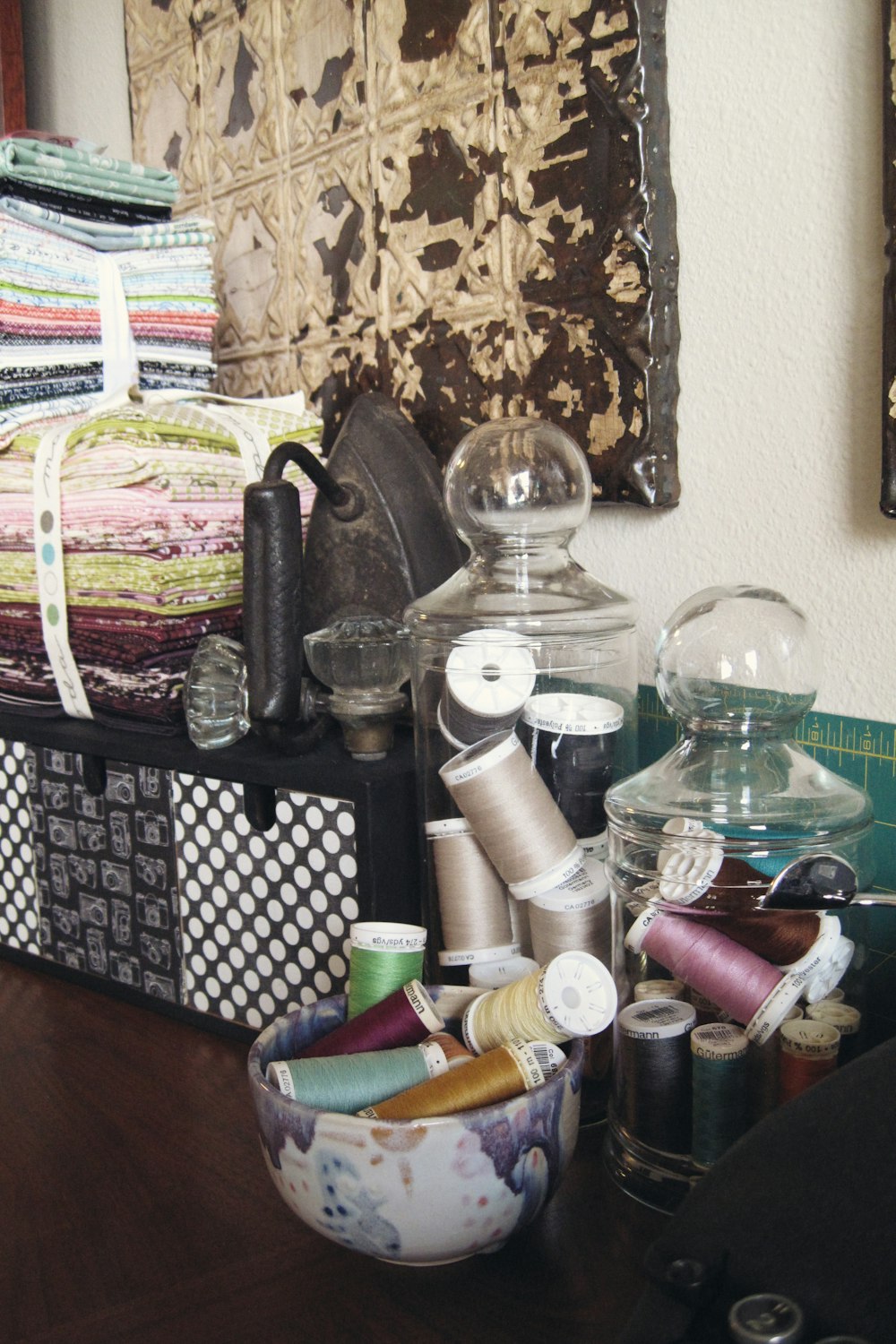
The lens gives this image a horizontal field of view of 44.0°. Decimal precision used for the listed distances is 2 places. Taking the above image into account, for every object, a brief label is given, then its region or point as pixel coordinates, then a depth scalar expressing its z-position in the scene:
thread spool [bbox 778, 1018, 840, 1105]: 0.62
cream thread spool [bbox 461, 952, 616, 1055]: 0.63
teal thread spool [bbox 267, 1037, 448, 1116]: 0.62
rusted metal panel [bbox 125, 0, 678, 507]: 0.90
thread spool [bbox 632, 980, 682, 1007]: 0.68
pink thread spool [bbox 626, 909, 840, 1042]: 0.62
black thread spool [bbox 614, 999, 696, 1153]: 0.66
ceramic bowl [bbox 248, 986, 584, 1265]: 0.56
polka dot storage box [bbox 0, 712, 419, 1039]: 0.86
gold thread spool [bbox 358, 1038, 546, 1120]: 0.60
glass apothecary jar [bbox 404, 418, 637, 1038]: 0.73
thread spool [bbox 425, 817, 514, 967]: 0.77
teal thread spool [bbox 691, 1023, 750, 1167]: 0.63
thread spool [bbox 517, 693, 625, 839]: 0.76
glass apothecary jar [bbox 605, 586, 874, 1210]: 0.63
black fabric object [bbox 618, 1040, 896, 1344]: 0.43
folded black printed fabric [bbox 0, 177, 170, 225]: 1.13
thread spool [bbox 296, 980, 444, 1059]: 0.67
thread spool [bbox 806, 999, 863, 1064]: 0.65
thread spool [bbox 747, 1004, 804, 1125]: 0.63
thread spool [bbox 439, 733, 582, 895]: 0.72
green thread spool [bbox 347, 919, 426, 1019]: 0.70
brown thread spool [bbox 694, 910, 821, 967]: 0.62
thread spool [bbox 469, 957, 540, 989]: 0.77
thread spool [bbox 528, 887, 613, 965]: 0.73
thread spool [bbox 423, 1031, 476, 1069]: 0.66
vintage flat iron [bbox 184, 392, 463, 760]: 0.87
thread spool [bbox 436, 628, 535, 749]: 0.78
